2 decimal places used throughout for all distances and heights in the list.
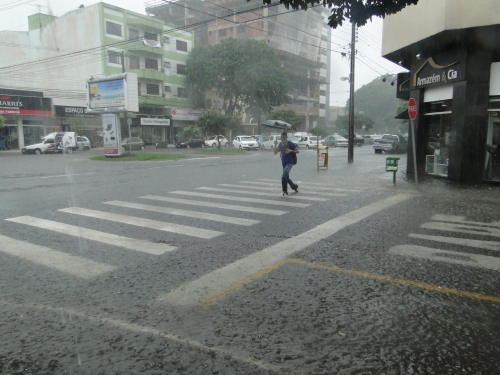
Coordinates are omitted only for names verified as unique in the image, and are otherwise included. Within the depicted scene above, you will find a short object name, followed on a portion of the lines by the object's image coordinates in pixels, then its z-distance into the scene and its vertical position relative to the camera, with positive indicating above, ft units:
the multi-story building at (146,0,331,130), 207.31 +55.08
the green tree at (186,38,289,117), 162.81 +26.32
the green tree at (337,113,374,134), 222.48 +8.53
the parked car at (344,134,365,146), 176.86 -1.44
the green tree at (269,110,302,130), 182.15 +9.85
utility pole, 74.79 +8.13
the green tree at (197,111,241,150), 118.01 +4.80
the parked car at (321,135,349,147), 160.45 -1.27
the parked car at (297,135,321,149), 153.36 -1.83
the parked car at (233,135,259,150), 135.54 -1.81
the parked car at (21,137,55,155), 112.16 -2.16
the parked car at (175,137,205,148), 151.33 -1.49
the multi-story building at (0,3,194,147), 129.49 +27.33
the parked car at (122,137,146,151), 128.97 -1.48
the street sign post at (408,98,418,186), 43.29 +3.04
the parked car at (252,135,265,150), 143.33 -0.57
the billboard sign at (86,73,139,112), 83.66 +9.70
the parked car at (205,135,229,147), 158.52 -1.65
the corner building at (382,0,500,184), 39.32 +6.67
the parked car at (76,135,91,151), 128.43 -1.04
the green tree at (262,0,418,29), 18.76 +6.10
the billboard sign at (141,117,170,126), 153.58 +6.81
